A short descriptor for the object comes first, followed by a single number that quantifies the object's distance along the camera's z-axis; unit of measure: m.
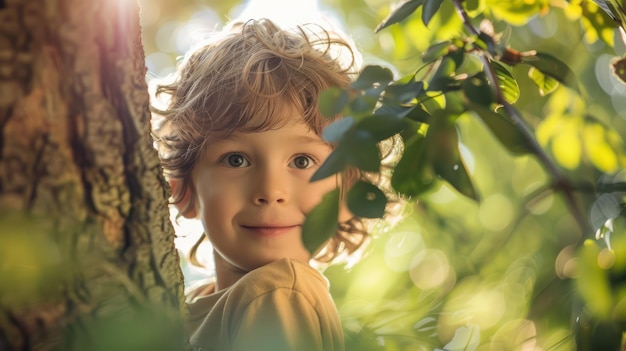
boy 1.08
